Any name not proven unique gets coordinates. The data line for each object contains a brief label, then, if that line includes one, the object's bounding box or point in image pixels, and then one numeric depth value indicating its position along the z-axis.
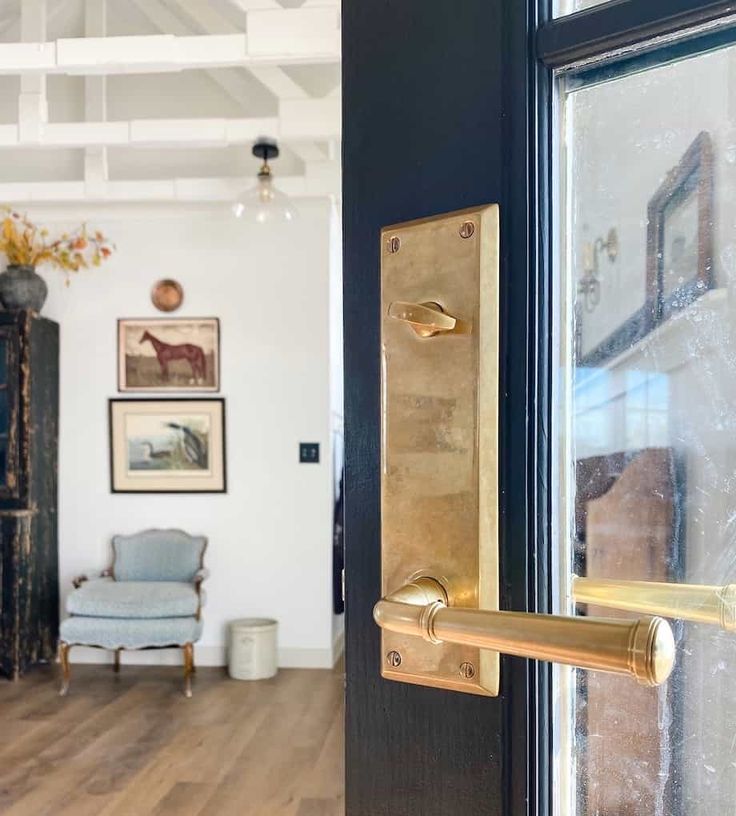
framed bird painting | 5.06
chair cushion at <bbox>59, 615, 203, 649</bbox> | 4.42
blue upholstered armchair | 4.43
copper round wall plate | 5.08
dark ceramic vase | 4.87
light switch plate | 5.01
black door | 0.56
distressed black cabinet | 4.70
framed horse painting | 5.07
